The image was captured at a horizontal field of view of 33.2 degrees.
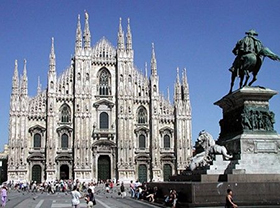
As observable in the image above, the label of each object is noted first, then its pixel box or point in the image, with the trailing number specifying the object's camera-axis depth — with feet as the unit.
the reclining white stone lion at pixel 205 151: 61.72
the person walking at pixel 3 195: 84.76
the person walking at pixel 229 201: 47.34
